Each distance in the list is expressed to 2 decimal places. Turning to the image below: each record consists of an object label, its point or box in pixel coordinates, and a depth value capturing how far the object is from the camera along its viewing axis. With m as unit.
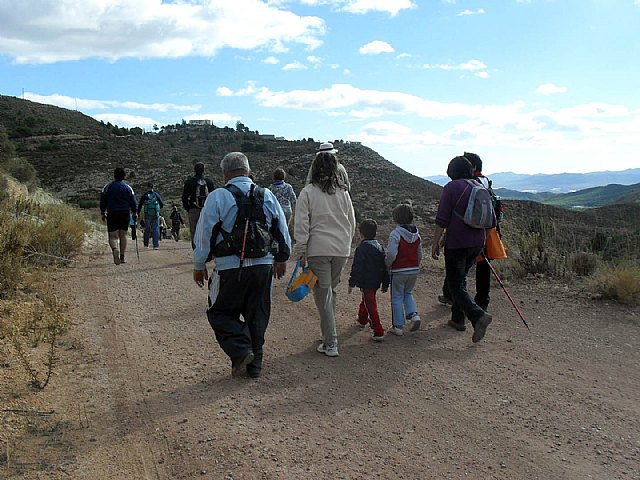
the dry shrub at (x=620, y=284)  7.63
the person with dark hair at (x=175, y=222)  22.42
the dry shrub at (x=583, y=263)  9.29
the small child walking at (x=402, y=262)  6.38
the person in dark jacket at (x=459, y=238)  6.08
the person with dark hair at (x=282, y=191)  9.70
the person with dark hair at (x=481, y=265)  6.88
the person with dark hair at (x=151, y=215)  13.87
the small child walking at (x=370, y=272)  6.25
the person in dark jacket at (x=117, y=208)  10.79
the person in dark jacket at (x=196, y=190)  10.42
